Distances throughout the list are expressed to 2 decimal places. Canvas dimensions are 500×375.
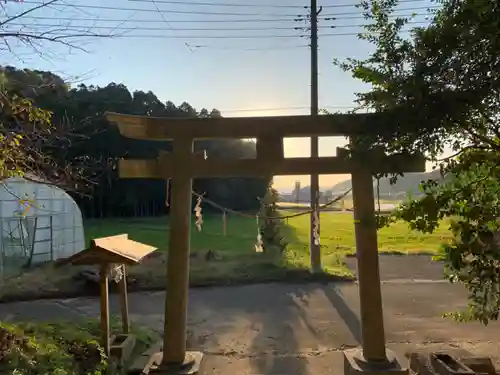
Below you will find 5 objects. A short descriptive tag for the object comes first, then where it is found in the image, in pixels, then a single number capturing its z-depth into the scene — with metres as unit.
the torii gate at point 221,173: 3.62
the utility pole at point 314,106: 9.57
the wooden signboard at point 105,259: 4.73
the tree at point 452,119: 2.27
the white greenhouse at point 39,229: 10.37
